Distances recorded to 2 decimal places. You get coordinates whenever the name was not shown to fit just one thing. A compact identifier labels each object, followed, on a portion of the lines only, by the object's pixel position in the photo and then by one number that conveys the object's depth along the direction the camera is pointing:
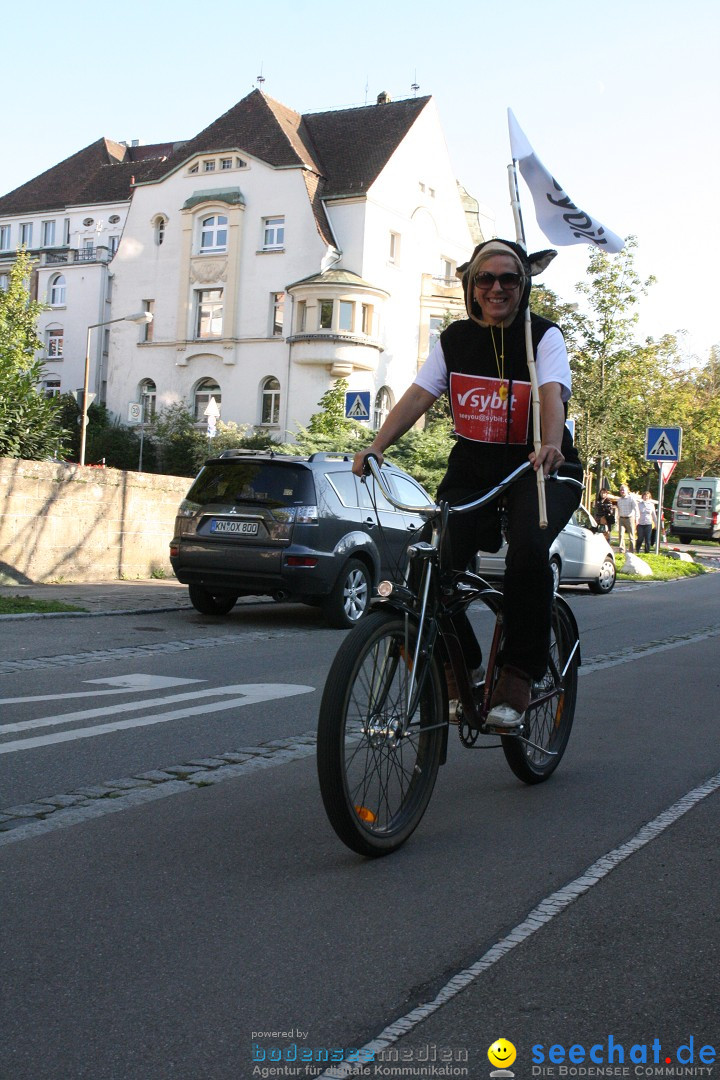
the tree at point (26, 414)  16.34
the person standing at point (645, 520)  34.46
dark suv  12.22
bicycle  3.93
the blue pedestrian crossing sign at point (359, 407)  20.45
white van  48.38
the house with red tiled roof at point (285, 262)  51.16
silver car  18.41
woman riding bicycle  4.72
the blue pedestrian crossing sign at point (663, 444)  26.50
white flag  5.93
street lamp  39.93
